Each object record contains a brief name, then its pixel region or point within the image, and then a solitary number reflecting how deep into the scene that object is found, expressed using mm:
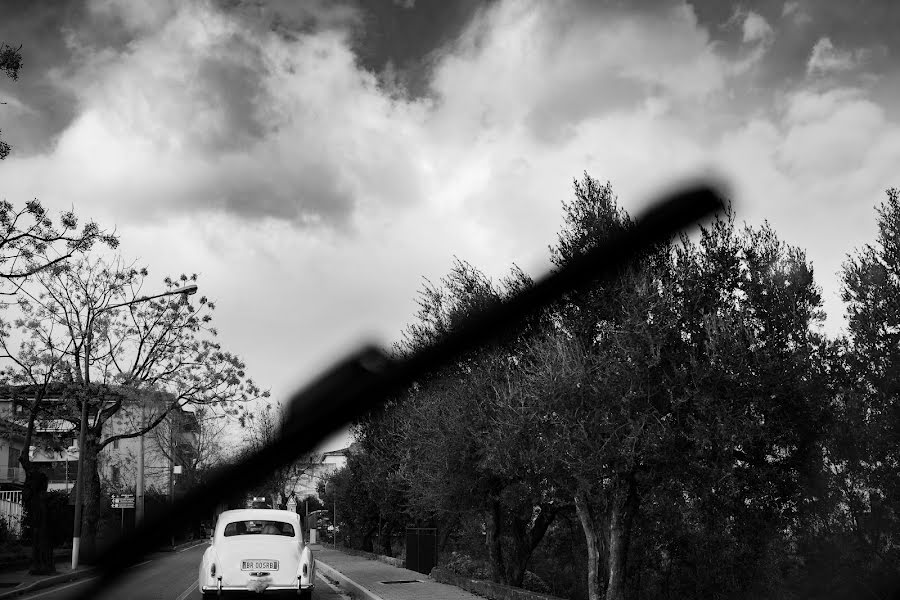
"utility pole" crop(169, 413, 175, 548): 50500
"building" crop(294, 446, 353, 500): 97875
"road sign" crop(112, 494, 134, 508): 34875
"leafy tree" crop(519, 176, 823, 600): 11492
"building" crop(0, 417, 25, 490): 55856
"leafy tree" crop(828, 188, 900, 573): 11727
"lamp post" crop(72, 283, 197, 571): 24781
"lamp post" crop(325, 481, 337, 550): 40469
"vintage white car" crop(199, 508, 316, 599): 12781
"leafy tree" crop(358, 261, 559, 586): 15023
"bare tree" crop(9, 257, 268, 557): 27344
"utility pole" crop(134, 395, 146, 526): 37716
